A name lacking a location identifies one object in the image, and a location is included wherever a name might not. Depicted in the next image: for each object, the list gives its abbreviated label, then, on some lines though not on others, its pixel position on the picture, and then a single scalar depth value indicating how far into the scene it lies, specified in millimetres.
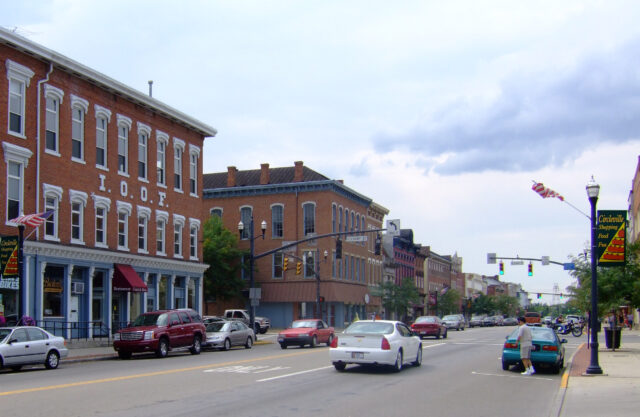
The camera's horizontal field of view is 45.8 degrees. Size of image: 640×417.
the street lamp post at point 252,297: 39022
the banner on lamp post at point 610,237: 21250
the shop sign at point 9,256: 26984
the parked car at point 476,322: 88500
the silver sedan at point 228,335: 32906
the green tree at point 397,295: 74750
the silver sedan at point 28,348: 20922
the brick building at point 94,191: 32188
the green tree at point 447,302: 105994
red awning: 38219
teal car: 21094
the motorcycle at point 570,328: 51719
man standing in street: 20328
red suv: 27781
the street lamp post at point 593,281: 19906
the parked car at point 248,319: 52956
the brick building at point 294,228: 67812
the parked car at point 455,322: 67188
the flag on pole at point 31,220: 27578
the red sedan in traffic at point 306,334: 33938
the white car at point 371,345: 19781
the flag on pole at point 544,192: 23422
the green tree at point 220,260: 65625
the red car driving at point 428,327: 44531
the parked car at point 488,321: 89988
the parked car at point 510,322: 96619
